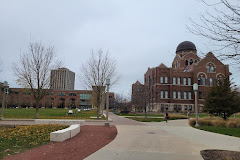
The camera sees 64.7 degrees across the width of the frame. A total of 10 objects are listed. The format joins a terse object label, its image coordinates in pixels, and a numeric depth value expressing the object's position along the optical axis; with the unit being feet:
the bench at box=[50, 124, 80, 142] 26.55
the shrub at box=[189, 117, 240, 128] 51.37
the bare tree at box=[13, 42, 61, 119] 72.28
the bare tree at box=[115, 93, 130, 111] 193.60
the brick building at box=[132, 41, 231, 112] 171.53
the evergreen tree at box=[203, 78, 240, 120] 68.33
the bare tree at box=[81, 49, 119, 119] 79.47
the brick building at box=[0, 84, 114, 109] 292.59
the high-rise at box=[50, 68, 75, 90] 513.82
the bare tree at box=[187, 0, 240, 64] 16.93
